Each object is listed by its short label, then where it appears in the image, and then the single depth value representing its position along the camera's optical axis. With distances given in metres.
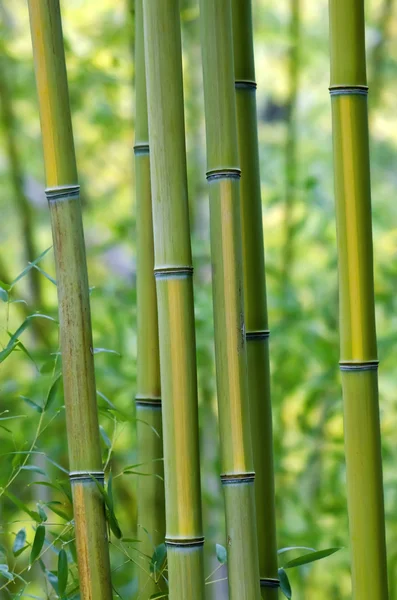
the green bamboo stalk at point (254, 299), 3.37
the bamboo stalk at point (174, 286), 3.24
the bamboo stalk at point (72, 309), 3.23
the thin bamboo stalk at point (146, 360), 3.38
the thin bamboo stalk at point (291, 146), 4.90
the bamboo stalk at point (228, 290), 3.25
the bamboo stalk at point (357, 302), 3.31
